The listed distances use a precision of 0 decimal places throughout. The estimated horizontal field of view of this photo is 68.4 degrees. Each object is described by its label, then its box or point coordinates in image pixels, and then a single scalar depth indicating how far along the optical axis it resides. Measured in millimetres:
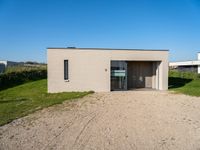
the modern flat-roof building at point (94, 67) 11261
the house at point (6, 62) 39003
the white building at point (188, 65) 34184
